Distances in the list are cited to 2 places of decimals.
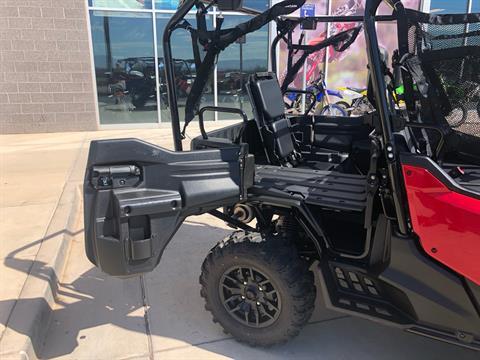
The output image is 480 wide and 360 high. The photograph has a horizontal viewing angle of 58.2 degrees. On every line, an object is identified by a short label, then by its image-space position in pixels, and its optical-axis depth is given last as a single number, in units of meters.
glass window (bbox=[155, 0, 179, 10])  9.74
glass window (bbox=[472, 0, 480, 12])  10.72
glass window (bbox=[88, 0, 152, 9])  9.33
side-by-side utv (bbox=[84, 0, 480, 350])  1.98
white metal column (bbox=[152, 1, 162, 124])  9.73
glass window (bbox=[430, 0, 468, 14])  11.83
